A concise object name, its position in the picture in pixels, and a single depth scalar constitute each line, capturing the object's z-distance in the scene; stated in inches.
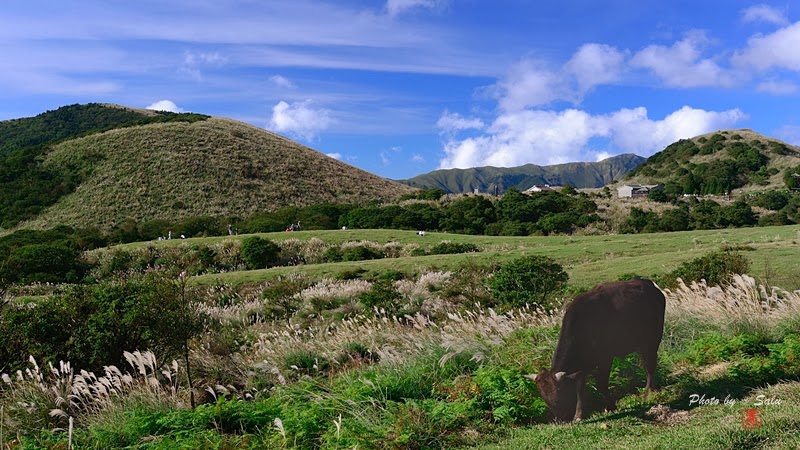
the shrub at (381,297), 613.9
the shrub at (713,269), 538.6
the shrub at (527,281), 602.5
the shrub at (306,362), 359.4
